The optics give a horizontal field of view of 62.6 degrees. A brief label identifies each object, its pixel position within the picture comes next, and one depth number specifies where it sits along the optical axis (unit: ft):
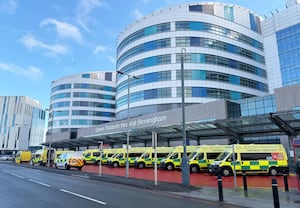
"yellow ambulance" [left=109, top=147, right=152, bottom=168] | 106.11
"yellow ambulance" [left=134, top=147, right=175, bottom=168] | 97.04
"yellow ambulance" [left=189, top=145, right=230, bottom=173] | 77.66
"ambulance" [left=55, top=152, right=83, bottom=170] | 99.71
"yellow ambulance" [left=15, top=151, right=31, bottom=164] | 181.27
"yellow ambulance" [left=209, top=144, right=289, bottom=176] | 66.13
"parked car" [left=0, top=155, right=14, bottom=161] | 260.64
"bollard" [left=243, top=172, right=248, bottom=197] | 39.74
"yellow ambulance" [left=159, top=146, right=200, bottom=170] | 86.17
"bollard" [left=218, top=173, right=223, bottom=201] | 31.60
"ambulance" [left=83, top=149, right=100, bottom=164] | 127.44
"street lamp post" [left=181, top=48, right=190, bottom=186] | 45.50
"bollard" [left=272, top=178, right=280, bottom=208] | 25.39
